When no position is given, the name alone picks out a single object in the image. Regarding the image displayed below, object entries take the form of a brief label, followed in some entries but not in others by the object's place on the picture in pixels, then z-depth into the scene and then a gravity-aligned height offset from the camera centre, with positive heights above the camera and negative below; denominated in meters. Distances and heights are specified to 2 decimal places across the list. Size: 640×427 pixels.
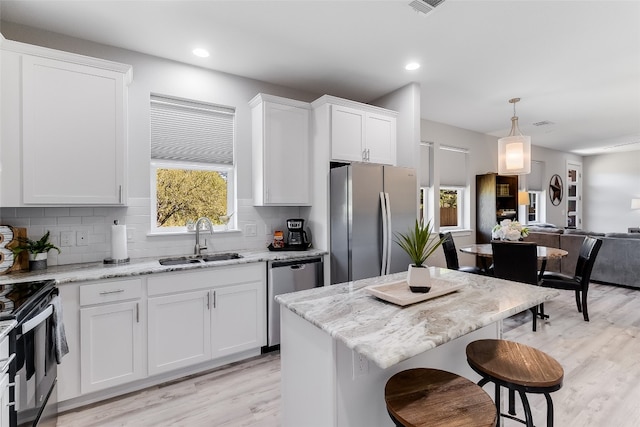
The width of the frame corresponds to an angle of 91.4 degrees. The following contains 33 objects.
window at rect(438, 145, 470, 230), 5.65 +0.46
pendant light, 3.92 +0.72
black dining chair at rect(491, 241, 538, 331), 3.28 -0.53
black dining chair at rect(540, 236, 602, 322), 3.55 -0.79
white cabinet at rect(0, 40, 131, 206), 2.18 +0.63
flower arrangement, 3.83 -0.24
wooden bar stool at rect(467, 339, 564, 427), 1.28 -0.69
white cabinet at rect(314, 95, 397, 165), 3.36 +0.91
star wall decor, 7.97 +0.57
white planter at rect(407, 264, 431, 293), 1.56 -0.34
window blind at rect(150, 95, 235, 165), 3.03 +0.84
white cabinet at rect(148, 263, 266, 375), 2.42 -0.86
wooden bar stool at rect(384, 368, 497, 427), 1.08 -0.71
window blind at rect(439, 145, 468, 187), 5.65 +0.85
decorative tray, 1.48 -0.41
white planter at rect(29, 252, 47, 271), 2.32 -0.36
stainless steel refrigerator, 3.08 -0.06
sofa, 4.82 -0.67
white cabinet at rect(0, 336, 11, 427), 1.23 -0.68
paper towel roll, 2.62 -0.24
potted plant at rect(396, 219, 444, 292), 1.52 -0.25
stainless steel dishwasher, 2.93 -0.67
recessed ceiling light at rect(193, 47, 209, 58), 2.87 +1.50
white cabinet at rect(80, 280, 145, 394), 2.16 -0.88
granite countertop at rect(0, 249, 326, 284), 2.10 -0.43
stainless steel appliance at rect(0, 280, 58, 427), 1.38 -0.69
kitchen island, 1.15 -0.46
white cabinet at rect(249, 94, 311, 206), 3.27 +0.66
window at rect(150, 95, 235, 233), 3.05 +0.52
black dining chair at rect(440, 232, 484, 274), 4.07 -0.55
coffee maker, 3.43 -0.22
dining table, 3.53 -0.49
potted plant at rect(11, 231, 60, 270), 2.30 -0.27
